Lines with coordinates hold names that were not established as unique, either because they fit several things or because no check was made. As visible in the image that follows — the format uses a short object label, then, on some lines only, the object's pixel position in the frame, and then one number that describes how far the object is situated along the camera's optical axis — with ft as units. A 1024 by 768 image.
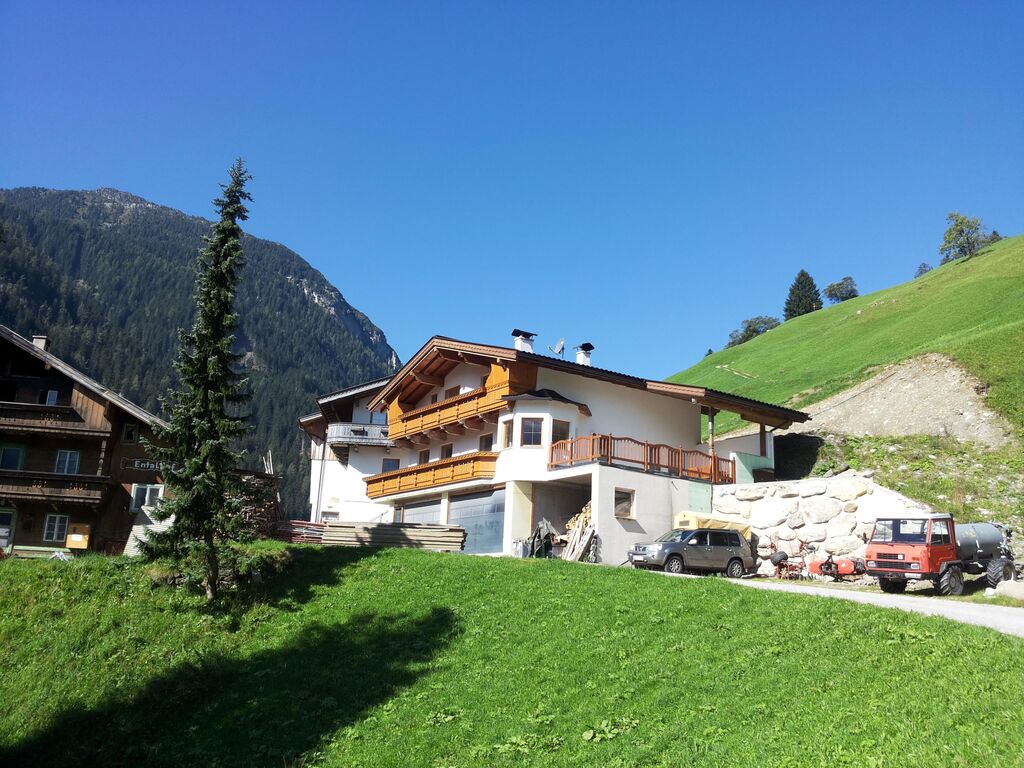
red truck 69.51
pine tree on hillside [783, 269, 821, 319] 416.46
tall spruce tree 64.64
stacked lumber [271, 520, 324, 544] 111.86
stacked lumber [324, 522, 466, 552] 92.73
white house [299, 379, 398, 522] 161.17
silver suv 82.53
